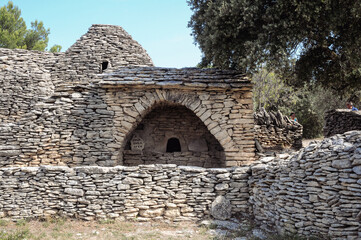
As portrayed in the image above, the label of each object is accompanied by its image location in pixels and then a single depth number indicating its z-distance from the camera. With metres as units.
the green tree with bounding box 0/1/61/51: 21.95
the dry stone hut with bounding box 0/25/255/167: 8.70
